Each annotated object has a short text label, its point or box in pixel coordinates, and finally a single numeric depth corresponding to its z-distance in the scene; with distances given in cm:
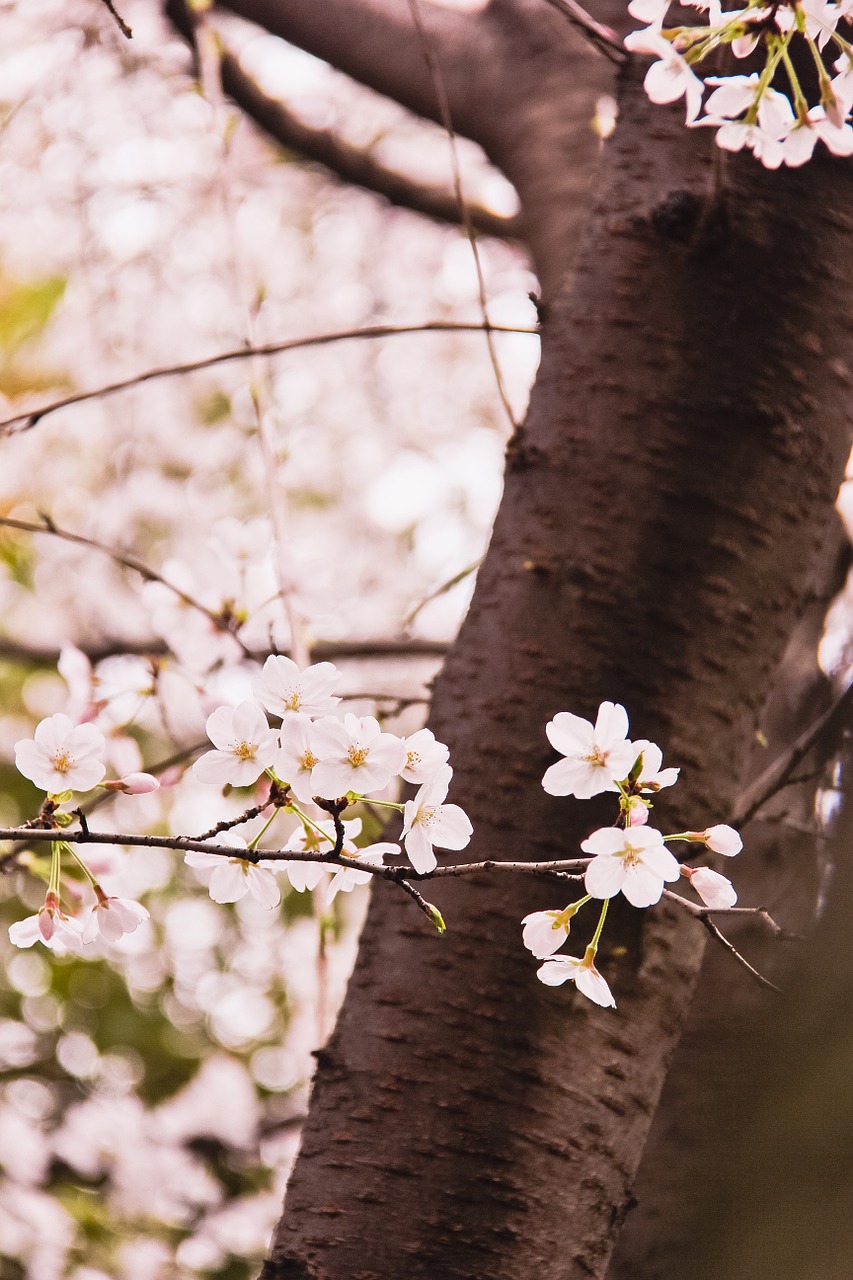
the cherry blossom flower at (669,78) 164
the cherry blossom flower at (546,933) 154
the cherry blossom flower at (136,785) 156
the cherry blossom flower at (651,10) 163
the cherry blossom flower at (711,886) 154
